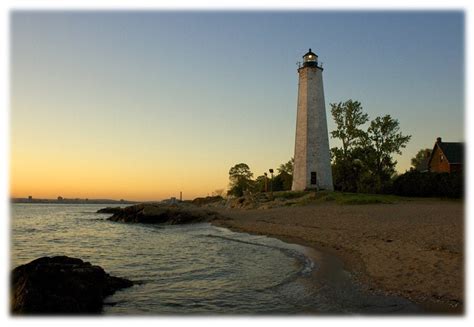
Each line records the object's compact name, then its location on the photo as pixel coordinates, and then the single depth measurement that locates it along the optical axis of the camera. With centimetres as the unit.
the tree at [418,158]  7545
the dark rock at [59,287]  776
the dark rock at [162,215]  3488
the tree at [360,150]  4616
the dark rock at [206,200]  7176
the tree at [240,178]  6925
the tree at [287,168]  6394
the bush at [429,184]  3506
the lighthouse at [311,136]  3938
